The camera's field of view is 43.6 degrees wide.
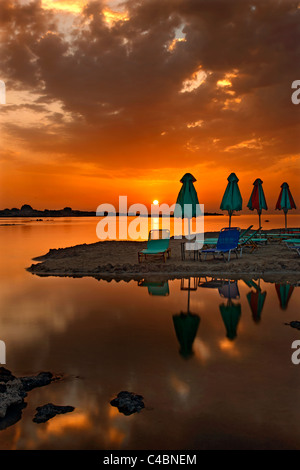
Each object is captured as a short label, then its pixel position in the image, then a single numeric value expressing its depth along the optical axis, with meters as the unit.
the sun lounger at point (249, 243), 14.60
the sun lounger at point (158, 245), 13.96
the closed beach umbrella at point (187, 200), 14.30
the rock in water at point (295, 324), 6.14
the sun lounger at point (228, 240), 13.12
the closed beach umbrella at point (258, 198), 18.55
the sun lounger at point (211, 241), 14.20
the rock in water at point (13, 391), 3.53
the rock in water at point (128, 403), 3.56
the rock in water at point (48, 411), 3.46
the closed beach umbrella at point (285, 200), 20.16
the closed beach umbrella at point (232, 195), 16.92
